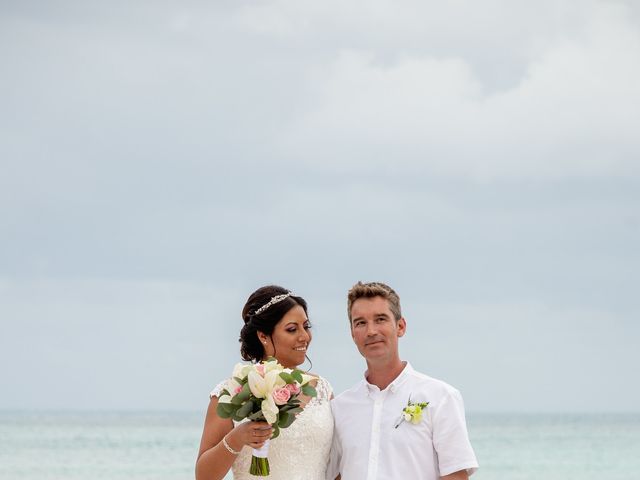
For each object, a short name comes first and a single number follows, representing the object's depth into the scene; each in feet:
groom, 40.96
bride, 42.34
